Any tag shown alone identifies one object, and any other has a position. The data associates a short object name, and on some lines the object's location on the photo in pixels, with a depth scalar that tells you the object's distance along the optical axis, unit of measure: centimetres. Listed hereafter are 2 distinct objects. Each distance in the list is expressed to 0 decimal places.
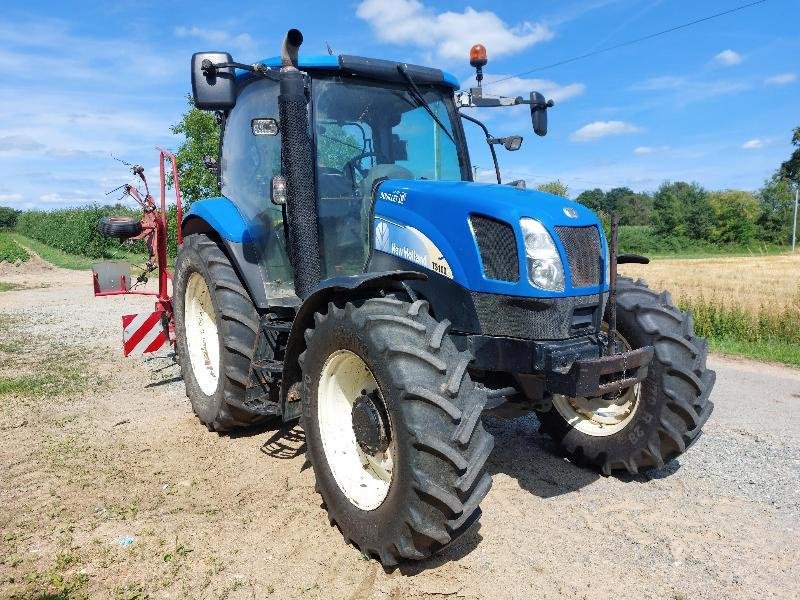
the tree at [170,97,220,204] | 1808
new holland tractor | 270
